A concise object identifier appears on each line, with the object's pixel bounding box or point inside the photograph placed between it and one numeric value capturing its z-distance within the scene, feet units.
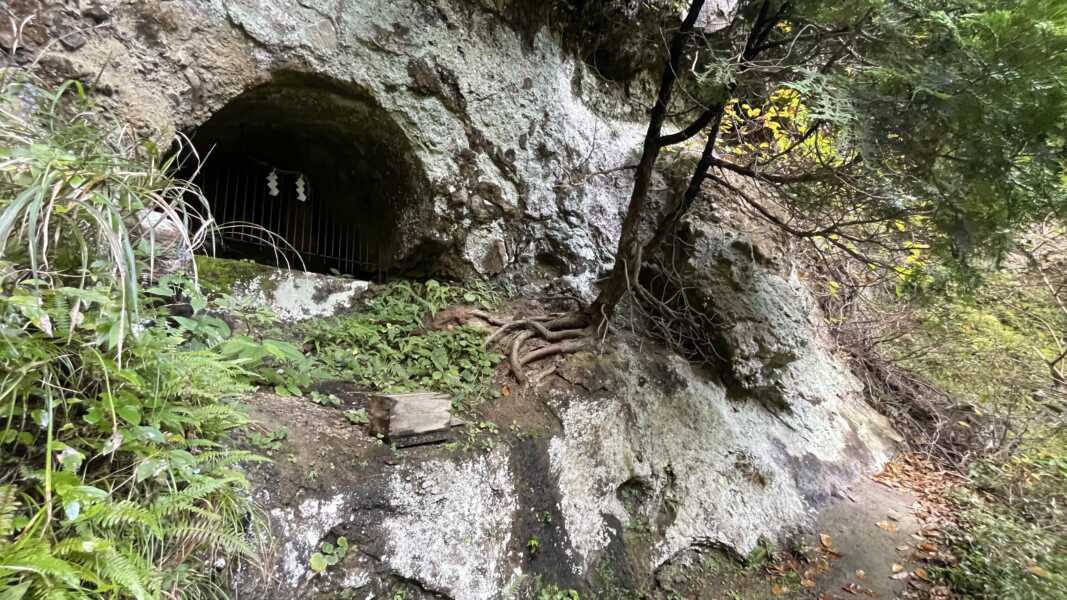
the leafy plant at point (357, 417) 10.03
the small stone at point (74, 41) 9.04
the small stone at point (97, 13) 9.42
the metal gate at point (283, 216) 16.83
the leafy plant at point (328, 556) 8.02
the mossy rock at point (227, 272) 12.20
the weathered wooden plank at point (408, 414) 9.93
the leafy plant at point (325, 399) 10.22
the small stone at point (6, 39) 8.36
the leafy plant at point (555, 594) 10.79
